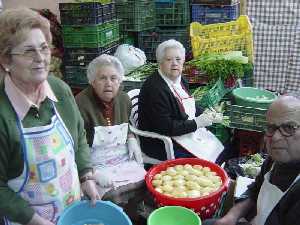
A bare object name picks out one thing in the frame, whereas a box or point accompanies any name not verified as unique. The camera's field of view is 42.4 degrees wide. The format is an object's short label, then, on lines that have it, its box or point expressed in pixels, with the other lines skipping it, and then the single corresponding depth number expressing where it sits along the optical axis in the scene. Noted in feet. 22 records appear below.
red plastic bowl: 6.99
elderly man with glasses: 5.10
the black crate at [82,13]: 13.75
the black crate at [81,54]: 14.24
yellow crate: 12.86
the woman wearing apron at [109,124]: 8.65
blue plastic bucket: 5.74
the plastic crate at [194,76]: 12.70
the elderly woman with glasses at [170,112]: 9.57
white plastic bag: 13.89
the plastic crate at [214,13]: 14.35
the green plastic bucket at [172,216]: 6.18
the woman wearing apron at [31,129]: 5.32
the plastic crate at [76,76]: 14.60
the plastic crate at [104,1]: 14.85
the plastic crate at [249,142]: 10.94
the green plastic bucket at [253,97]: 10.73
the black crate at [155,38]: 15.51
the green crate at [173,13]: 15.28
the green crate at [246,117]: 10.42
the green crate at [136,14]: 15.30
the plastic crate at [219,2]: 14.16
